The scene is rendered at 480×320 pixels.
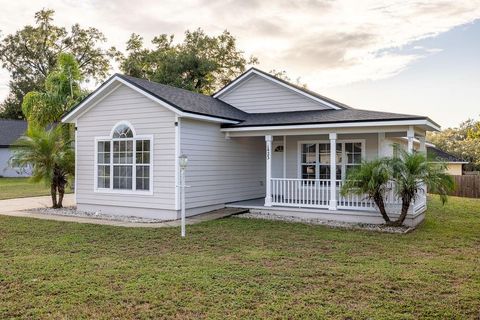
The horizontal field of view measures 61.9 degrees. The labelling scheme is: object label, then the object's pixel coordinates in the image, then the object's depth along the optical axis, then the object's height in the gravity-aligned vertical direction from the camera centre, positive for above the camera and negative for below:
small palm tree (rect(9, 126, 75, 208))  13.42 +0.40
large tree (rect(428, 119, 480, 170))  40.94 +3.07
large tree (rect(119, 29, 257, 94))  31.83 +9.15
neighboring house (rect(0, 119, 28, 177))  36.78 +3.08
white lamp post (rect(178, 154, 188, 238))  9.15 +0.09
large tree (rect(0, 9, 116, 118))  43.66 +13.09
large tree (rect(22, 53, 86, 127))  18.66 +3.35
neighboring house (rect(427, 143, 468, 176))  30.18 +0.34
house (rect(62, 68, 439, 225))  11.70 +0.66
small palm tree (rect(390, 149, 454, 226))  10.21 -0.22
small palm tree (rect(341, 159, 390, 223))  10.24 -0.35
